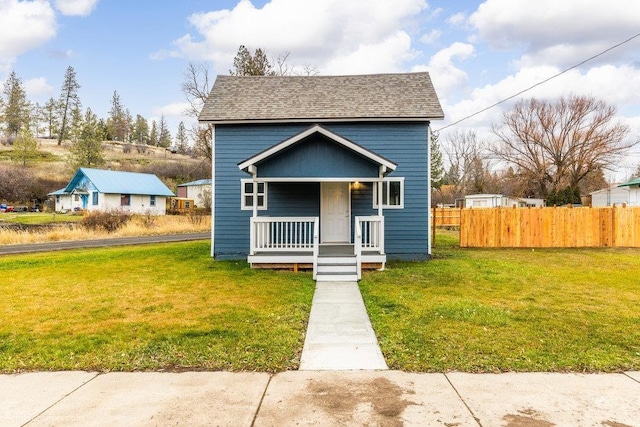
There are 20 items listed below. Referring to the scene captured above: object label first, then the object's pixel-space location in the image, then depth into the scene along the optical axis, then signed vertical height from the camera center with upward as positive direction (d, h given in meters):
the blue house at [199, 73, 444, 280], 12.53 +1.04
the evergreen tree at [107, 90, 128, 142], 94.50 +23.96
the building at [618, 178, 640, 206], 27.70 +1.48
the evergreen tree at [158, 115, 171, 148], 103.56 +22.07
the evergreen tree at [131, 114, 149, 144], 101.12 +22.53
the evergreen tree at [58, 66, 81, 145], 83.00 +25.74
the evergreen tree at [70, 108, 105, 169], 52.84 +9.83
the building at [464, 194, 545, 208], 37.47 +1.24
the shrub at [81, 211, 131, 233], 22.66 -0.37
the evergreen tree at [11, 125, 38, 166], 55.59 +10.19
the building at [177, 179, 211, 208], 46.38 +3.17
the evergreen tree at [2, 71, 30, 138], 76.00 +22.31
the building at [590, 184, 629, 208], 35.59 +1.57
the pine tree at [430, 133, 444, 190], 46.44 +6.27
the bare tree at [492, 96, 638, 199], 38.12 +7.48
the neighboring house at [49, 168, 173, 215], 39.66 +2.51
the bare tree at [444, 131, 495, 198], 51.44 +6.76
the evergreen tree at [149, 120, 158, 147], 103.19 +21.45
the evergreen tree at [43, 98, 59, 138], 83.81 +22.29
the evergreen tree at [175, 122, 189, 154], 97.38 +19.34
